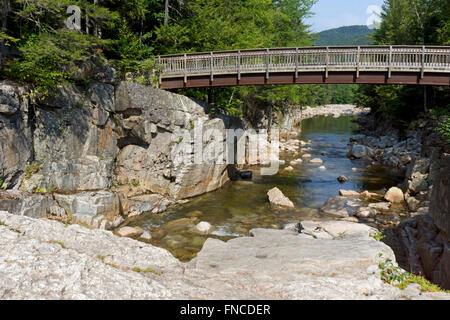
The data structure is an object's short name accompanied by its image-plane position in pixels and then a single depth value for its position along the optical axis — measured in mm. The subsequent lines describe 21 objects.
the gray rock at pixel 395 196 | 19547
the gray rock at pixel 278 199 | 19109
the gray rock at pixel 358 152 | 33625
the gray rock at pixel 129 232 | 14172
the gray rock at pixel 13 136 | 12456
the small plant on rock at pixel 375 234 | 9117
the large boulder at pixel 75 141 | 14359
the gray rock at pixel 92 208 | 14141
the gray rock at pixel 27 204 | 11922
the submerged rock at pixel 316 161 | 31403
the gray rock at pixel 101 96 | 16703
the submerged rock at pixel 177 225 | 15273
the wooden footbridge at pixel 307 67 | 18422
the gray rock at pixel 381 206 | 18500
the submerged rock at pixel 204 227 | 14922
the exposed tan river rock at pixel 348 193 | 21078
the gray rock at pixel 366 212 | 17178
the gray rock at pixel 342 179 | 24989
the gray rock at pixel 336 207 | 17703
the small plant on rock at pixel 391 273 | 6292
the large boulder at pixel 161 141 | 18094
